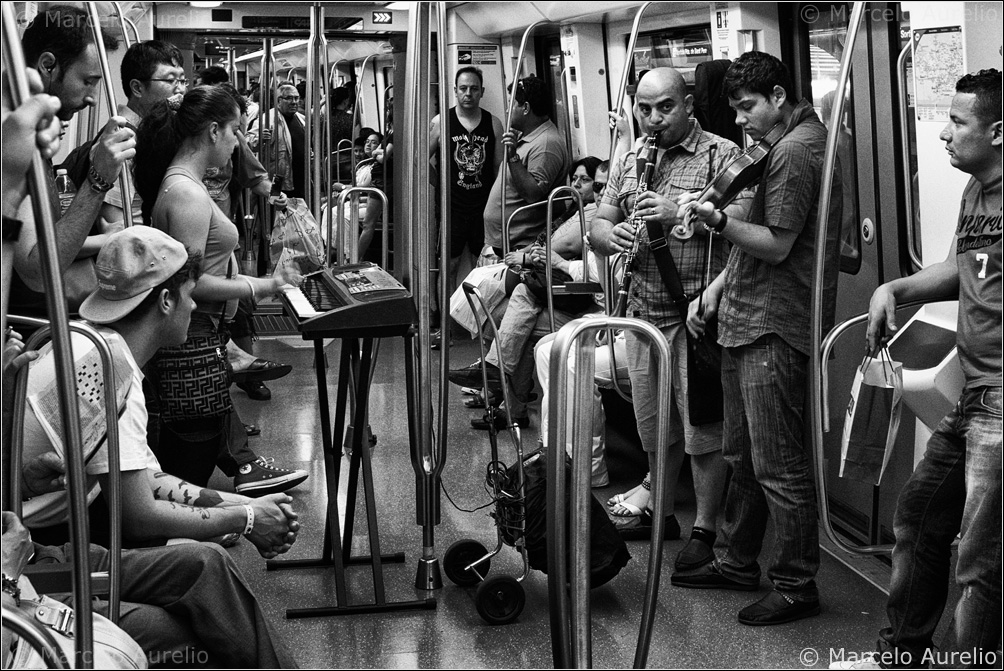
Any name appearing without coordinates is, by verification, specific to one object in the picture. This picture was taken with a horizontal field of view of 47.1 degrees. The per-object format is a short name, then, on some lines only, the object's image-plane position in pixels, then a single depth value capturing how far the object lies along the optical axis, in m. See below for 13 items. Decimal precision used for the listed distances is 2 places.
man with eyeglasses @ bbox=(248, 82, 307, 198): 7.70
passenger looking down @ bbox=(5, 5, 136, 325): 3.21
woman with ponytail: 4.11
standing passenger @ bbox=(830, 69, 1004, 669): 2.85
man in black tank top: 5.45
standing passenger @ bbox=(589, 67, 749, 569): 4.12
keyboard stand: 3.63
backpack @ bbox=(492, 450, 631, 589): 3.71
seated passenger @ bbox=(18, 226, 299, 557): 2.81
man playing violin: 3.59
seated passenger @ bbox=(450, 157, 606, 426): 5.89
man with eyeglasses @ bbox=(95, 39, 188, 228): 4.81
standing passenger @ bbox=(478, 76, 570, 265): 5.55
